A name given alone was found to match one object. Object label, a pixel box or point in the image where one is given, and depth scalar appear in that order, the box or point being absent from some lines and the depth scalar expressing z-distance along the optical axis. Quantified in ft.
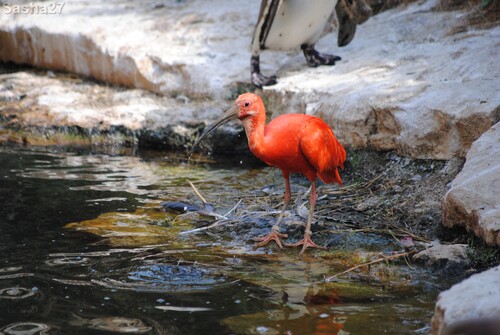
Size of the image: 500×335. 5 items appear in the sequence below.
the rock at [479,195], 32.68
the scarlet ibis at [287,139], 36.55
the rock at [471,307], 20.77
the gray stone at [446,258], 32.55
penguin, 58.18
